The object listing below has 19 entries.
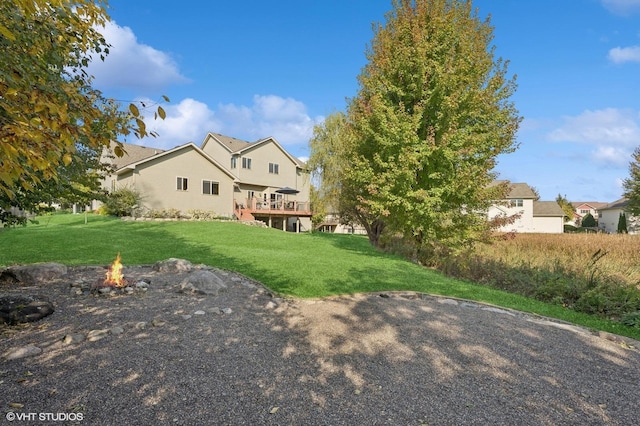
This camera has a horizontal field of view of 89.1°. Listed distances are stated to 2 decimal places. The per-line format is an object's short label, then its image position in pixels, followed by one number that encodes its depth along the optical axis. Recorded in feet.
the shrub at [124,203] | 71.41
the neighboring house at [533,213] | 135.13
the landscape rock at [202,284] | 21.13
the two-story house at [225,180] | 79.10
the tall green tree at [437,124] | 36.50
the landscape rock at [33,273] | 21.65
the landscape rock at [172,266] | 27.17
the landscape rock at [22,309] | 14.60
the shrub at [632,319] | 20.20
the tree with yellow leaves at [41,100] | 6.38
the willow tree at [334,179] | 61.05
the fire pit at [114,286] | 19.70
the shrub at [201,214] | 79.16
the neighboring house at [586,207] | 268.00
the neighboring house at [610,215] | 140.36
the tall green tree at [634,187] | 87.40
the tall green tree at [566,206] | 182.50
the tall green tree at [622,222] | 115.43
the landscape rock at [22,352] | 11.68
